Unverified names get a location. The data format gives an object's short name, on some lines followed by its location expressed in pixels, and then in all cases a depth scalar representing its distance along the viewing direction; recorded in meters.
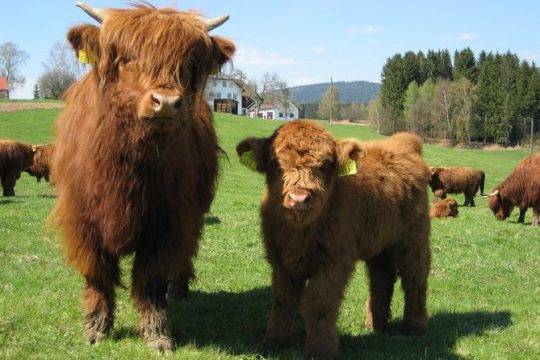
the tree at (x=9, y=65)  101.25
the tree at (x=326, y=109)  125.16
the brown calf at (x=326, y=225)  4.49
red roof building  96.62
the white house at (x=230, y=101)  87.36
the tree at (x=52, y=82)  65.19
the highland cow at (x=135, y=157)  3.92
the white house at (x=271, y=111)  103.38
